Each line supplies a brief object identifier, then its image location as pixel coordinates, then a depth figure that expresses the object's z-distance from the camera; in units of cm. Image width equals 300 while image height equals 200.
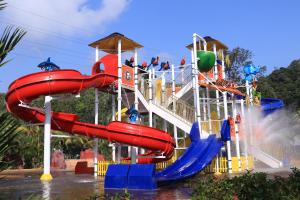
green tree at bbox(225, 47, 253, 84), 5675
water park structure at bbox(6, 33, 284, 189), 1602
